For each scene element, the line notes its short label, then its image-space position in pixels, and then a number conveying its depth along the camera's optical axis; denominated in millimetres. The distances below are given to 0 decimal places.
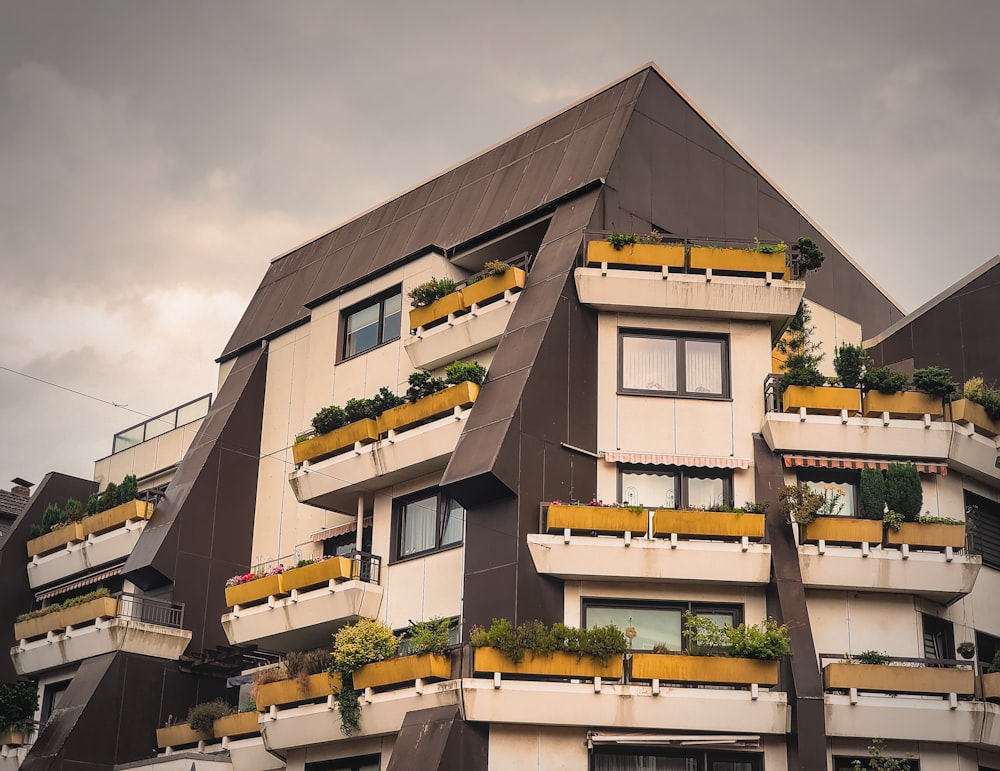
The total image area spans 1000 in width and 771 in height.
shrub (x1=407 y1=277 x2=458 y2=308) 40250
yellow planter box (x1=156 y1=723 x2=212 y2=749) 40438
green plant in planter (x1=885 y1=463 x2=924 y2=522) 35125
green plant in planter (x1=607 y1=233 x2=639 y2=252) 37531
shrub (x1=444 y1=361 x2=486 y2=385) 37344
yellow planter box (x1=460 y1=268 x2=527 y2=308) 38750
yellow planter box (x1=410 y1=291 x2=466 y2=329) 39719
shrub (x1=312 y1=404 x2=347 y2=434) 39969
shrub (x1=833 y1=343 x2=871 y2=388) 36844
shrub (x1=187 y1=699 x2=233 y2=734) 40062
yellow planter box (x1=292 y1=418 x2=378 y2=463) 39000
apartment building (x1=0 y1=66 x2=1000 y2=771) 32625
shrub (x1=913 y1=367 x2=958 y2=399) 36625
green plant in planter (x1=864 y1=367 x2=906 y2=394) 36375
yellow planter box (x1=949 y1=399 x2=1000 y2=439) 36656
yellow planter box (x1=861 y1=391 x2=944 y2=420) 36438
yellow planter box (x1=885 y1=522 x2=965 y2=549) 34719
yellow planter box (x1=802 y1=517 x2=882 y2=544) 34781
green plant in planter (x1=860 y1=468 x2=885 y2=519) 35250
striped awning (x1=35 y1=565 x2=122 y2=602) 47438
